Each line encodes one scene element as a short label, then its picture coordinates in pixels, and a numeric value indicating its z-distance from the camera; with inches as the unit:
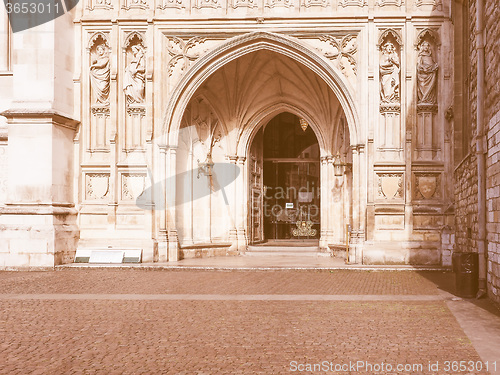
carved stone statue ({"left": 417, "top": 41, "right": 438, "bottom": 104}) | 645.9
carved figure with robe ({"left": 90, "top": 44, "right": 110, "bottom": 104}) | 676.7
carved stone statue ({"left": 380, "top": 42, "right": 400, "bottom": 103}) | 653.3
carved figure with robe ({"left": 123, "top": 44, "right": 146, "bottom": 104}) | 674.2
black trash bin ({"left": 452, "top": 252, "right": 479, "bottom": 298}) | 402.9
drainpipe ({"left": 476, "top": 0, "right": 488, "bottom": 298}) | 424.2
